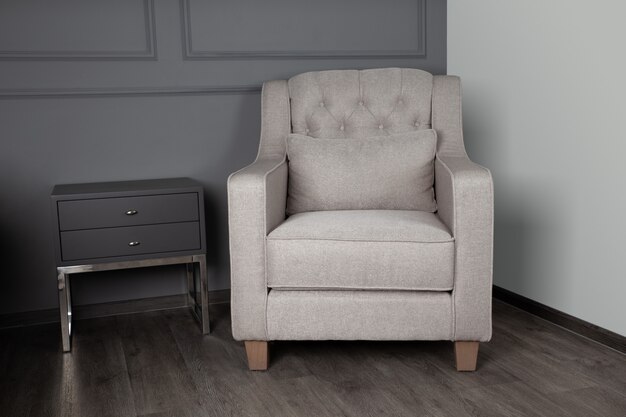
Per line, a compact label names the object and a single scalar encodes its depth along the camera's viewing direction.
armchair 1.92
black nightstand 2.26
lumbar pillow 2.26
